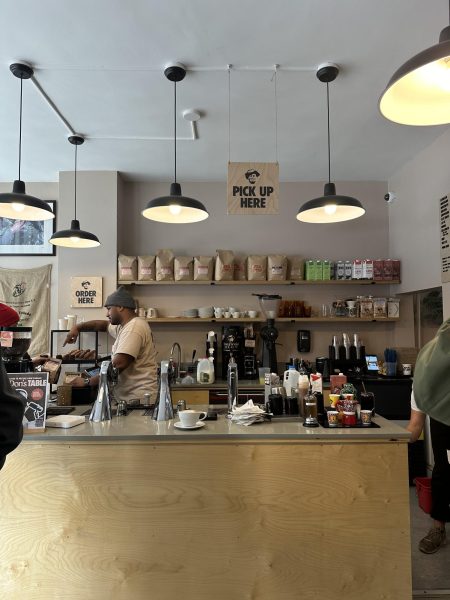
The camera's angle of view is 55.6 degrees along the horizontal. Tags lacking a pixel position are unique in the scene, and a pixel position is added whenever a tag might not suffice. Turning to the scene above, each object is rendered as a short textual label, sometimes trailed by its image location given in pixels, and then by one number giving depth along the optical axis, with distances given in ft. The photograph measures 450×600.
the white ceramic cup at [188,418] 7.45
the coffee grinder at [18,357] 9.33
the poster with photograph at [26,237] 17.39
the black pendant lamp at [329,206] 9.56
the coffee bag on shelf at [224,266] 16.08
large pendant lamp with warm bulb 4.53
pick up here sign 10.80
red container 10.34
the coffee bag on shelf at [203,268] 16.10
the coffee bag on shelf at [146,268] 16.12
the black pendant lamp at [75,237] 12.19
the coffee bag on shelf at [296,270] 16.42
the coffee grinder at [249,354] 15.46
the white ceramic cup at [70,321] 15.52
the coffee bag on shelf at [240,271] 16.66
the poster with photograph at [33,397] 7.24
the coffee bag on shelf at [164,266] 16.15
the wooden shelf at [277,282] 16.11
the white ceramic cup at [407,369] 15.21
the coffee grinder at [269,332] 15.62
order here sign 16.11
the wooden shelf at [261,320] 16.01
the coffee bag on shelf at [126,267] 16.08
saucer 7.43
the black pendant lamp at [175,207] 9.34
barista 9.95
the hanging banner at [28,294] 17.24
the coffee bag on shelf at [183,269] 16.12
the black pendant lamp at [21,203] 9.16
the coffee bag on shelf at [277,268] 16.08
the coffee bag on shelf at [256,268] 16.19
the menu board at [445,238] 12.68
